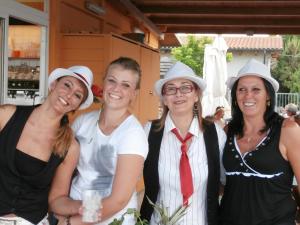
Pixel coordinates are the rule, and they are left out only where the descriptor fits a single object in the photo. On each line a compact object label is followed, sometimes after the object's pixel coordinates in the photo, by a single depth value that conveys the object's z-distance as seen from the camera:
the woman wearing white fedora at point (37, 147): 2.41
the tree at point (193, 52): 21.45
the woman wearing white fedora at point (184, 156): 2.76
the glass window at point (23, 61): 4.99
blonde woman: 2.41
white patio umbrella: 11.51
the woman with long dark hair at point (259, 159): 2.63
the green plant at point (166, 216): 2.34
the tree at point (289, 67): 31.12
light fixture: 6.27
